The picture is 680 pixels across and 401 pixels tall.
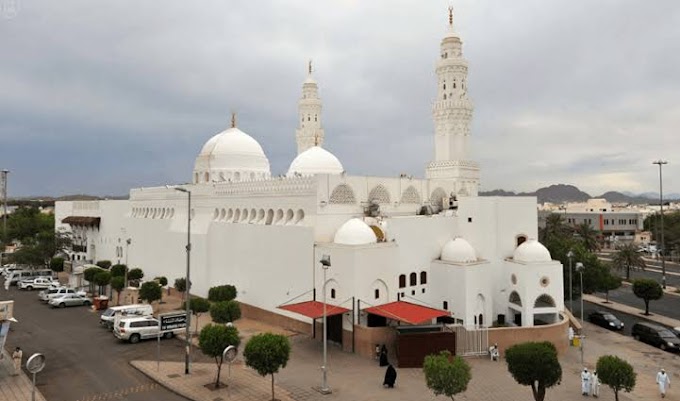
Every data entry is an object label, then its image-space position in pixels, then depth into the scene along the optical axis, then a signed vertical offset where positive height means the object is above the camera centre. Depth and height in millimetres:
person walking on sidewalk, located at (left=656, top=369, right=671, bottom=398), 18688 -6232
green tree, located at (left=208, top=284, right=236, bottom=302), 28047 -4131
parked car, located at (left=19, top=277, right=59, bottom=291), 40906 -5149
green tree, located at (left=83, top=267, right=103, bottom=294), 34734 -3625
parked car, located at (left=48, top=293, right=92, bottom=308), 33000 -5358
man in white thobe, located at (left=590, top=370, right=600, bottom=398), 18234 -6185
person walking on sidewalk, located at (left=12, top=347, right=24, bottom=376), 19516 -5611
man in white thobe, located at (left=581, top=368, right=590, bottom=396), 18250 -6064
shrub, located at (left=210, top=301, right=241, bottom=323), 23297 -4299
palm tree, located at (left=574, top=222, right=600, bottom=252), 50000 -1558
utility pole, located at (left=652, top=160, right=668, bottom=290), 43119 +2160
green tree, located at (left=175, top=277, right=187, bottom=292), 34438 -4358
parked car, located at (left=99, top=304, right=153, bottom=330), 26859 -5019
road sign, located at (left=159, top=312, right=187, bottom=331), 20812 -4225
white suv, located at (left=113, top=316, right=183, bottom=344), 24031 -5336
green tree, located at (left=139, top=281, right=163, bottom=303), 29484 -4223
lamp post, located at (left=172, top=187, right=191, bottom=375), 18953 -4610
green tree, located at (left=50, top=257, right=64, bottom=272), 44375 -3761
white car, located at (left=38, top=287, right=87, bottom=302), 34375 -4997
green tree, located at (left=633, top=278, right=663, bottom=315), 34094 -4797
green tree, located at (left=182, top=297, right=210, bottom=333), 25609 -4398
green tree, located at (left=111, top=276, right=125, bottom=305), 31330 -3926
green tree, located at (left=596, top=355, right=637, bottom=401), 15500 -4905
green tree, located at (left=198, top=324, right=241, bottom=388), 17641 -4300
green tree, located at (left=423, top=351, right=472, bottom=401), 14570 -4644
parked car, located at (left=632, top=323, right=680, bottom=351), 26266 -6421
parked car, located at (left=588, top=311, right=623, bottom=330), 31109 -6461
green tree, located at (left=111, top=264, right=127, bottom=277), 36094 -3594
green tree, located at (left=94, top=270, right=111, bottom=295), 33500 -3808
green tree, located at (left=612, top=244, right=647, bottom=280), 47219 -3557
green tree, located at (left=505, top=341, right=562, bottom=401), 14875 -4458
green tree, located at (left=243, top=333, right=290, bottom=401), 16094 -4374
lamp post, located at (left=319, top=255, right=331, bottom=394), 17812 -6043
